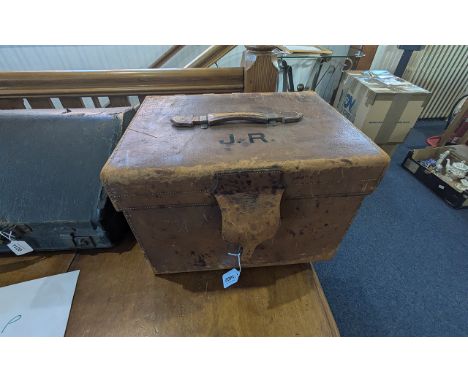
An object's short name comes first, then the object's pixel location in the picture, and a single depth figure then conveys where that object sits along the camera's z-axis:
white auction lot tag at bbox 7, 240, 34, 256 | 0.52
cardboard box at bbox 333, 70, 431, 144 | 1.44
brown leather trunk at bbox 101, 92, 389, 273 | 0.37
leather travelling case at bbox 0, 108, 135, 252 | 0.49
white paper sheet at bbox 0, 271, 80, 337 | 0.47
